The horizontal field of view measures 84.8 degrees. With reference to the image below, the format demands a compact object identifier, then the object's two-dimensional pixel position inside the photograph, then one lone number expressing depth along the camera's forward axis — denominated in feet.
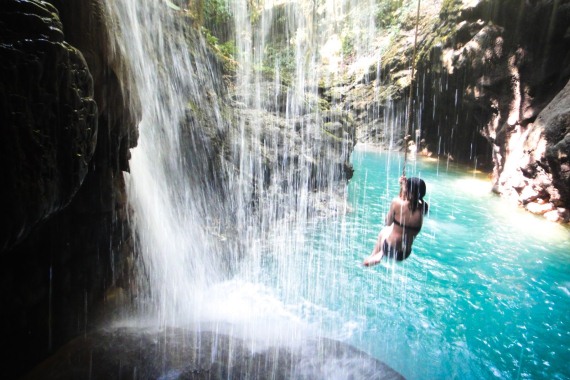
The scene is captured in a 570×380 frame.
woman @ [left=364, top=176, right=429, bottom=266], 16.48
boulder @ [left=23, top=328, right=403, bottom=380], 11.60
